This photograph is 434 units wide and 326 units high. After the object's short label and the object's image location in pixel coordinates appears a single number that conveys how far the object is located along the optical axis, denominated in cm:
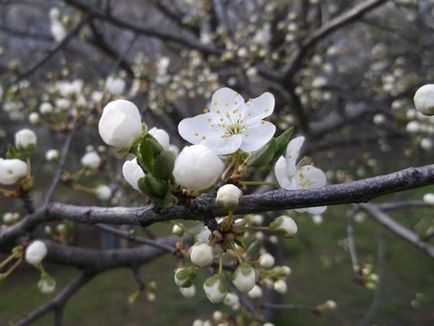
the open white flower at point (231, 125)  9
